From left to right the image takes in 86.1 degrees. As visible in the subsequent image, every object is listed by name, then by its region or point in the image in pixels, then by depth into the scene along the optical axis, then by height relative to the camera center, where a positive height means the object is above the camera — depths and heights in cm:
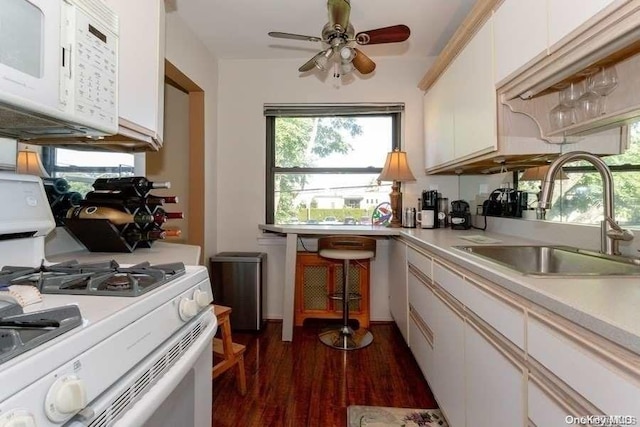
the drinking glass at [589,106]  135 +45
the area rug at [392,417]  169 -102
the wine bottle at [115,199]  146 +7
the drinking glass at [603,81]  127 +51
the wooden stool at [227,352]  186 -78
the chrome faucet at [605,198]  126 +7
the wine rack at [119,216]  140 -1
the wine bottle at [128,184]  153 +13
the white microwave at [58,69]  75 +37
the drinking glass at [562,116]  149 +45
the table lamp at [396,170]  287 +38
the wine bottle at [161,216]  159 -1
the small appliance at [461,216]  271 +0
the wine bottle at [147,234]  147 -9
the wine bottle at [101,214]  138 +0
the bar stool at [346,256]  251 -30
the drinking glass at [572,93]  143 +53
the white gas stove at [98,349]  46 -23
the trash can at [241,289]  287 -63
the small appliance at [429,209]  278 +5
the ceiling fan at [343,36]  203 +112
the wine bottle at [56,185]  148 +13
